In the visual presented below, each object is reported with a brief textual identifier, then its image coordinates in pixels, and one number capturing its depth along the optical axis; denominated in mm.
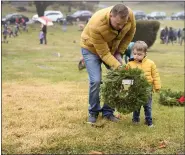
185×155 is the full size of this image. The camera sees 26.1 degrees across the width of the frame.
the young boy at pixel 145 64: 5617
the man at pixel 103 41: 5262
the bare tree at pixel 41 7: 47094
